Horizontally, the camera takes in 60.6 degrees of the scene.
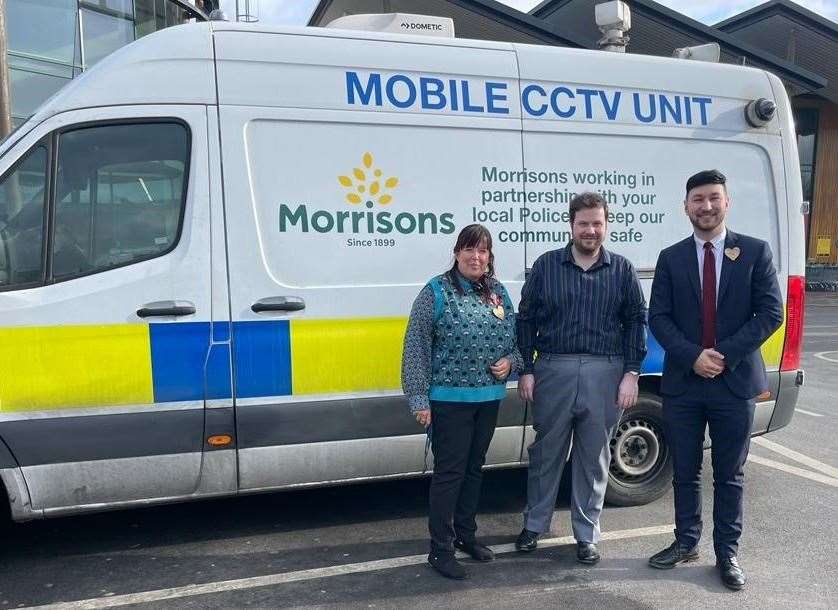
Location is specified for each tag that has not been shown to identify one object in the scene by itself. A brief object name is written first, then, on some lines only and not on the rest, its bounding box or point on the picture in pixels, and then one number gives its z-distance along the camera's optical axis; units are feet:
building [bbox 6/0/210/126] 38.24
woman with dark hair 10.77
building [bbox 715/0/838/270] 68.28
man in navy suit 10.90
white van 10.83
